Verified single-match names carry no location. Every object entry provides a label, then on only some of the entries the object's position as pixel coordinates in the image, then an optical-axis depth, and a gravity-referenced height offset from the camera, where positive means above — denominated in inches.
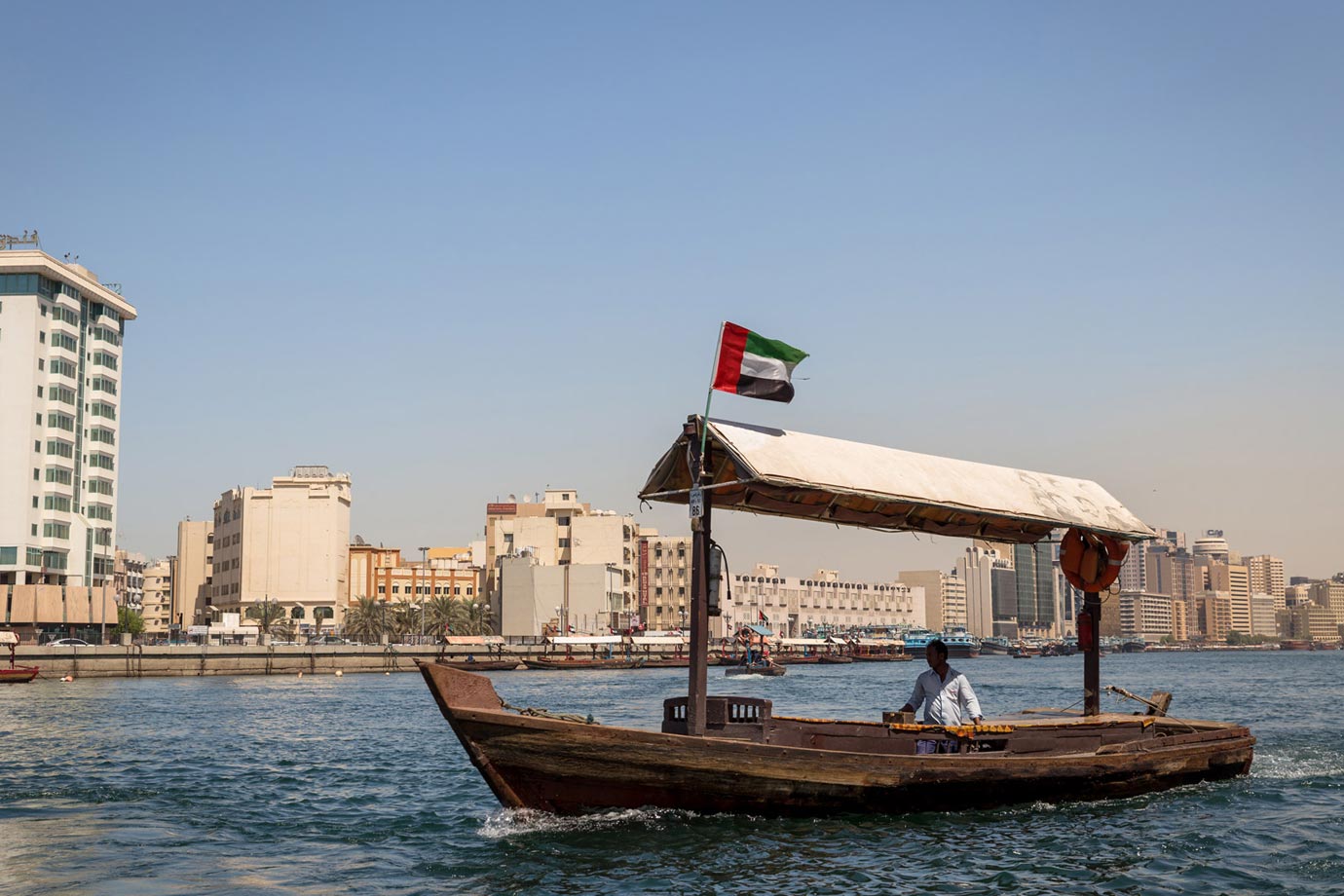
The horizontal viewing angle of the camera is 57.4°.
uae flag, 623.2 +102.5
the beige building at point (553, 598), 4768.7 -127.3
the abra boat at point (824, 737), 588.7 -89.2
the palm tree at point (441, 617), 4660.4 -195.0
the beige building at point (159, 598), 7421.3 -203.3
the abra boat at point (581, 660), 3757.4 -293.1
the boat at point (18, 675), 2439.8 -217.6
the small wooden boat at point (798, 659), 4557.1 -354.8
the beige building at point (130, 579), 6988.2 -81.1
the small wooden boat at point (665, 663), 4078.0 -323.8
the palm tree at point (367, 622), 4522.6 -207.8
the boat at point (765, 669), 3442.4 -289.1
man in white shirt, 676.1 -72.0
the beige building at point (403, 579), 5275.6 -54.6
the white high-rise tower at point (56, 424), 3221.0 +383.0
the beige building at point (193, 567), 5625.0 -6.2
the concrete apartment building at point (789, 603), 7017.7 -216.9
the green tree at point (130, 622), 4851.9 -230.3
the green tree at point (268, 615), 4431.6 -181.7
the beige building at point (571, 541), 5319.9 +111.1
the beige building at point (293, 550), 4751.5 +59.4
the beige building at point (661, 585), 5831.7 -90.9
